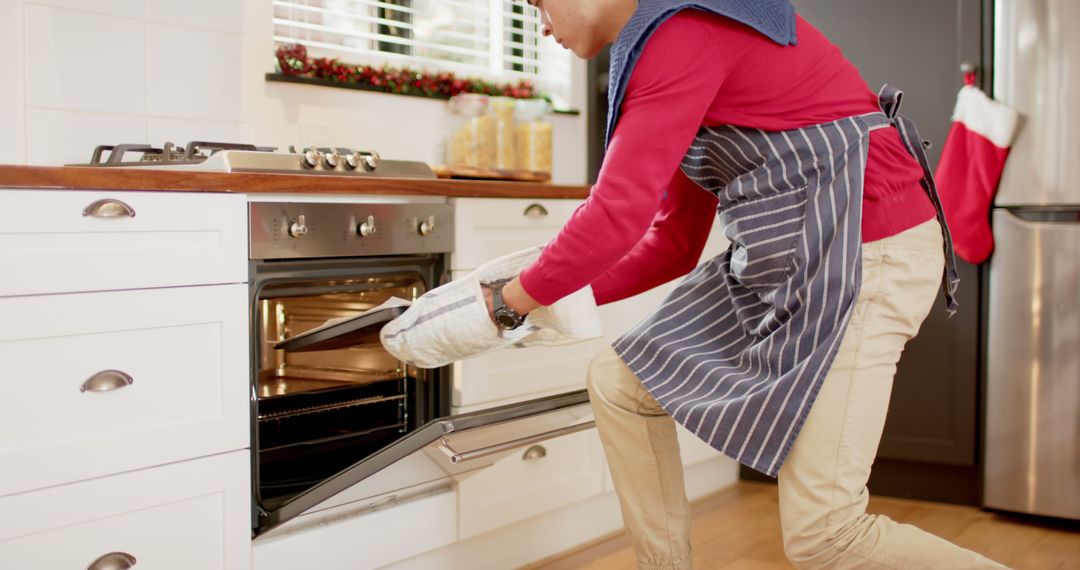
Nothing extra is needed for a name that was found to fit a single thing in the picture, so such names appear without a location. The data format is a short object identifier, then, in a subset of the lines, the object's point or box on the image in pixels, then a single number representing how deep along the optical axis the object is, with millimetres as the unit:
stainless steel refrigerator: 2498
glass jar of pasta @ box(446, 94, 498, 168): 2721
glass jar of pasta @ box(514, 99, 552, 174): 2863
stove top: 1731
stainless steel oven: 1673
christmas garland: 2434
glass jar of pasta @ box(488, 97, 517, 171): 2797
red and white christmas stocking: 2547
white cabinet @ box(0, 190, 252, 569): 1440
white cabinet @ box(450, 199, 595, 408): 2096
